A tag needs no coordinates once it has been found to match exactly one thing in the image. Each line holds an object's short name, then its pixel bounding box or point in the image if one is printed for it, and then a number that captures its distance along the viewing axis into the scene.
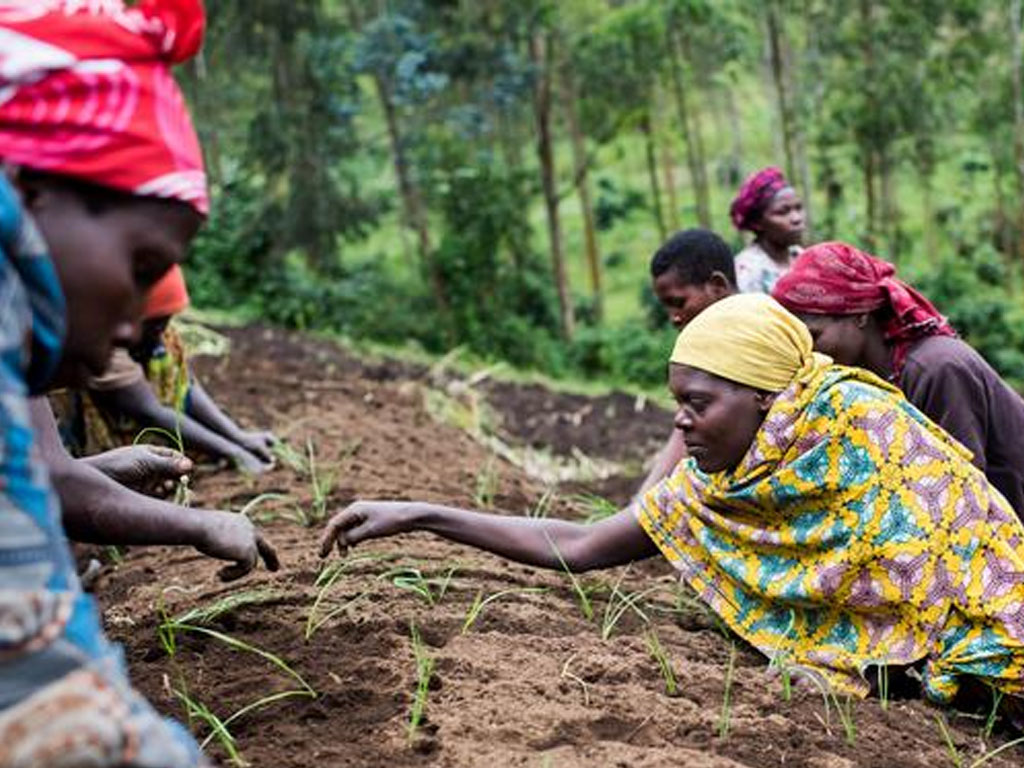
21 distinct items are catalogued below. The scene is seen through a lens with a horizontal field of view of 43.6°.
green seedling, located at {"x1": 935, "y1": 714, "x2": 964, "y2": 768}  3.00
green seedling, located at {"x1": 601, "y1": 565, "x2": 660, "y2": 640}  3.67
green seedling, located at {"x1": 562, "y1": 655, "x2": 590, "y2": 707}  3.05
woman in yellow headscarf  3.50
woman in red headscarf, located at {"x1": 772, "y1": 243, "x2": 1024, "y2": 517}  4.05
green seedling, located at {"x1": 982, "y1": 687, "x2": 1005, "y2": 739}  3.48
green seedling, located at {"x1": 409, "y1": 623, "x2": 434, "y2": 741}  2.77
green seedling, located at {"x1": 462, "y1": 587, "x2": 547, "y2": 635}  3.43
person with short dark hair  5.05
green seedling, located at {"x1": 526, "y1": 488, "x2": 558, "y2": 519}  5.23
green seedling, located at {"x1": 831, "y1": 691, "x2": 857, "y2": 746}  3.03
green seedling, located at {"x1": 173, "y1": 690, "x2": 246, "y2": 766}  2.59
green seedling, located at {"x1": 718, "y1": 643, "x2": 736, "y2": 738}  2.92
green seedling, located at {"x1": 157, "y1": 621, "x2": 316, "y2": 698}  2.98
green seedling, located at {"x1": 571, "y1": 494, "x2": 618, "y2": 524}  5.18
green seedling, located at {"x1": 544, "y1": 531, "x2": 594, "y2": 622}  3.80
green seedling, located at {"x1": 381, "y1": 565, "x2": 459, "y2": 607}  3.71
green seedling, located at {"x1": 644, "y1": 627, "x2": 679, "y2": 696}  3.23
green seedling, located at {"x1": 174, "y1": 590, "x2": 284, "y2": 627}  3.45
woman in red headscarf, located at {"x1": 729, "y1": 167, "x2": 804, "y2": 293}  6.37
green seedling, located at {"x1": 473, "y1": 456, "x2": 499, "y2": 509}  5.55
